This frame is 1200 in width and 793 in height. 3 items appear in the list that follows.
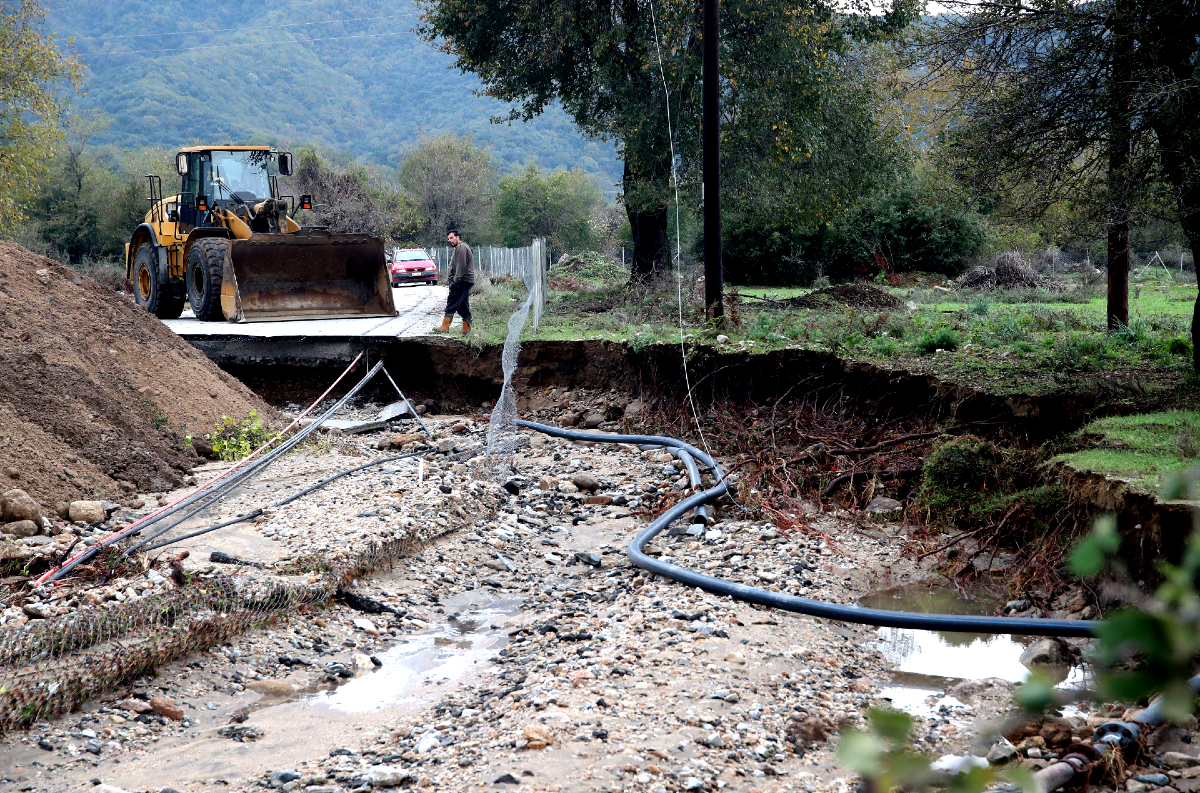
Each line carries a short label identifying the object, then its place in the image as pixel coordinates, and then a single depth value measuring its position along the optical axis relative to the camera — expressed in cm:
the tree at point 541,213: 5416
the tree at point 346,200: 4750
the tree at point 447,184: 5925
